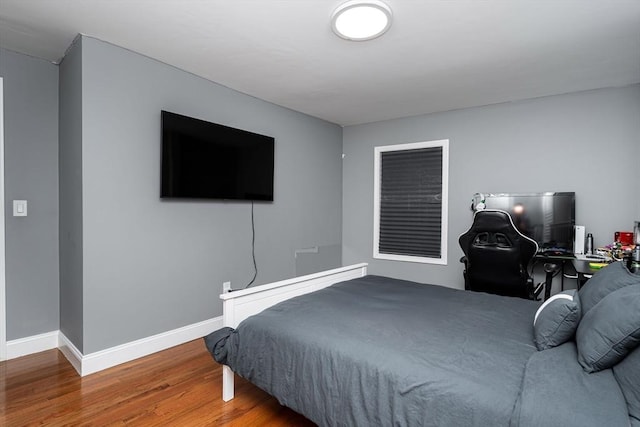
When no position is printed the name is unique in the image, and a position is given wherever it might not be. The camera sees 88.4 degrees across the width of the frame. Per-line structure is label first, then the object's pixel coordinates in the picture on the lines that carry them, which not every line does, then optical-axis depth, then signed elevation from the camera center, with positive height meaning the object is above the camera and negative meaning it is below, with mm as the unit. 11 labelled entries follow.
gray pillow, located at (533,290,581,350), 1444 -510
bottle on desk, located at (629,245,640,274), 2018 -334
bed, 1114 -627
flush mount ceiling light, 1914 +1171
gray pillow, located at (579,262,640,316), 1548 -355
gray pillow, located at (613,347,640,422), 1026 -565
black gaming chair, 2600 -374
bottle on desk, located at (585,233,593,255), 3125 -331
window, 4012 +87
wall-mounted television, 2771 +433
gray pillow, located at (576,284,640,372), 1155 -448
